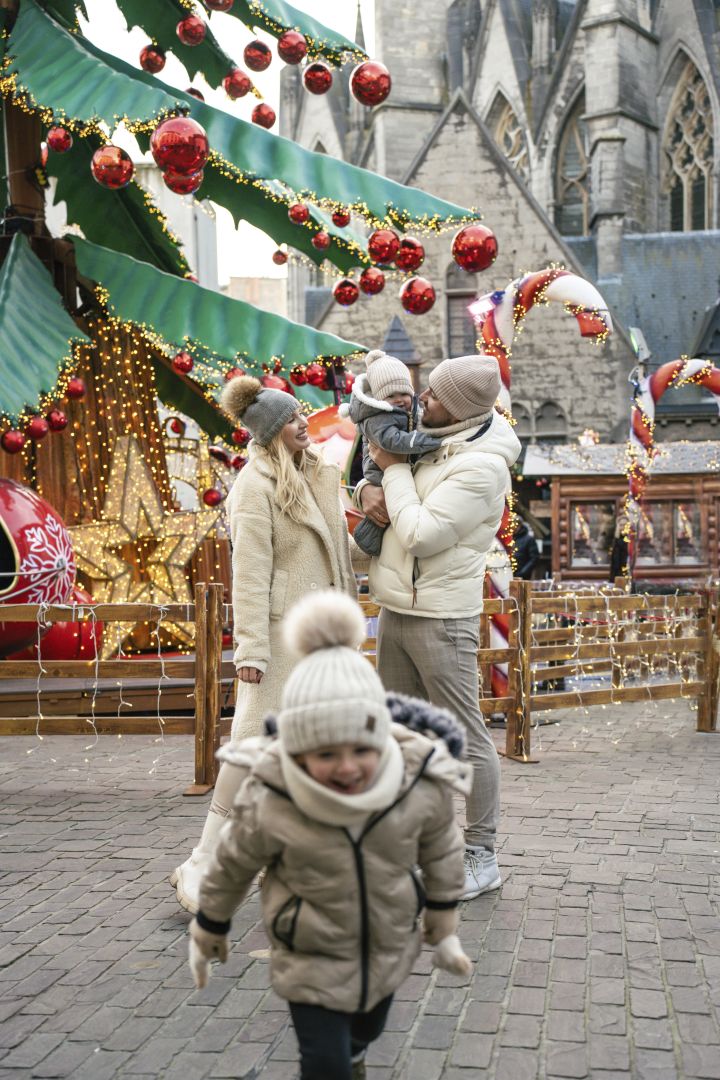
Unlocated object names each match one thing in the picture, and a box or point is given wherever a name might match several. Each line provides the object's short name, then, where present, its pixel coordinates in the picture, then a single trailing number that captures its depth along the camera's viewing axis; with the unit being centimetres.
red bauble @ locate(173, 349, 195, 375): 1044
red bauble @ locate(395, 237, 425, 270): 972
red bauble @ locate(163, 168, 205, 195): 721
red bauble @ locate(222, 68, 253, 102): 962
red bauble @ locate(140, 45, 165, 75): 966
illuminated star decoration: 980
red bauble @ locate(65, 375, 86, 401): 945
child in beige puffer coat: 228
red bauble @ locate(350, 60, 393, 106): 809
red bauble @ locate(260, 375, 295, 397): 968
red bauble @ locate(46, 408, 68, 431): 920
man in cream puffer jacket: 406
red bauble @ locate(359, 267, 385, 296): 1027
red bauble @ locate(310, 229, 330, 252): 996
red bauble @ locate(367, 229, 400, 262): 940
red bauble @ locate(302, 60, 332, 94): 883
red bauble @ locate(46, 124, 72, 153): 873
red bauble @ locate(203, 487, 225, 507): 1259
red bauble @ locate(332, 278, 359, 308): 1093
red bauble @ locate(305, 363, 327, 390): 1039
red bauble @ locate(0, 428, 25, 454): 862
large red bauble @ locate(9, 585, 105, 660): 848
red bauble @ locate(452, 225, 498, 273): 930
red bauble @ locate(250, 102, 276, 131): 980
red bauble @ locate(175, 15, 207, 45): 824
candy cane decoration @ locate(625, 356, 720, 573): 1500
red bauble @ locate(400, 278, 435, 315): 1022
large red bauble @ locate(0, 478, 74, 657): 765
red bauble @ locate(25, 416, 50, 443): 888
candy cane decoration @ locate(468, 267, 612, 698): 1066
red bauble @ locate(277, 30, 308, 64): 854
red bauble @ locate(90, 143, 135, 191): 766
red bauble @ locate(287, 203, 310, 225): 952
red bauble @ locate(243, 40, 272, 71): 900
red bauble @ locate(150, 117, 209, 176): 705
